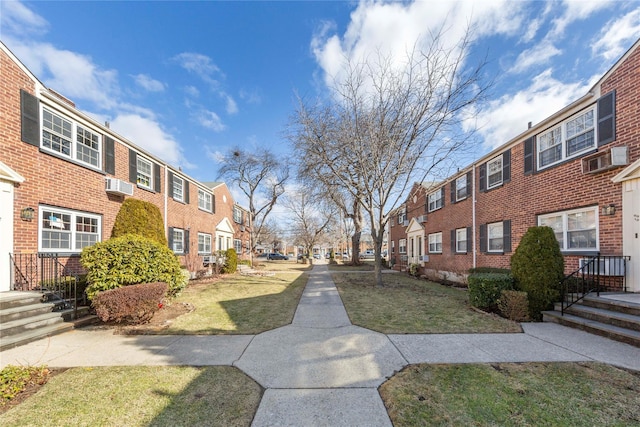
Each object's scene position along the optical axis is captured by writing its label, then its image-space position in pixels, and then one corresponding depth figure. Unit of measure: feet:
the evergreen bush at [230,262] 56.08
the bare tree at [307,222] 104.41
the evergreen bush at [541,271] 19.98
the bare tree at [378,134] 32.63
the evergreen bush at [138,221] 27.48
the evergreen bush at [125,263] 18.98
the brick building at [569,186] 20.43
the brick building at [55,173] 20.70
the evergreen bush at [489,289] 21.63
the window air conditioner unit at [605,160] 20.29
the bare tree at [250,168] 80.84
